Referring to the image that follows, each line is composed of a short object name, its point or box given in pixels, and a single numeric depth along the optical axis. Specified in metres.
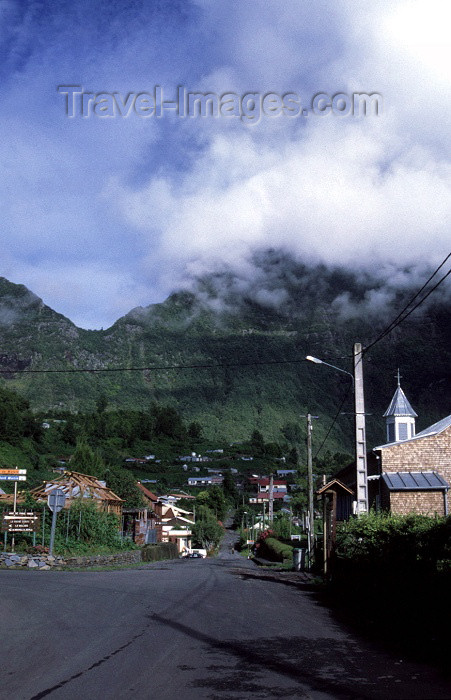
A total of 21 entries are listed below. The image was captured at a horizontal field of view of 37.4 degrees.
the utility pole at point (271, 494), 69.31
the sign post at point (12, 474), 31.12
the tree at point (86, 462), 57.12
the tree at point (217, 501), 110.38
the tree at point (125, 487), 60.88
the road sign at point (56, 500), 27.28
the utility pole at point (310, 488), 31.95
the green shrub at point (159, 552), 40.01
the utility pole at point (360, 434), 18.25
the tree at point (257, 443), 160.75
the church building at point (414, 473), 26.72
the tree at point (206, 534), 85.19
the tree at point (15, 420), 95.25
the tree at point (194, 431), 162.00
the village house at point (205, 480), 130.62
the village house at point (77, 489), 35.38
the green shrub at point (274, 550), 40.29
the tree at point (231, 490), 135.00
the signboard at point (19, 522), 28.84
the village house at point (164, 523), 57.59
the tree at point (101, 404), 149.62
